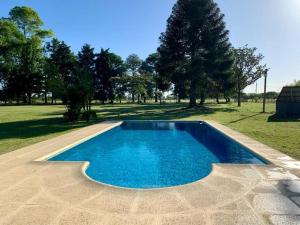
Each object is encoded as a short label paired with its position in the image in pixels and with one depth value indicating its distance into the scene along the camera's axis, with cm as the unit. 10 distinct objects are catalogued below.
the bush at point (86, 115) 1916
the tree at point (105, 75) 5759
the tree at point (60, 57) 5706
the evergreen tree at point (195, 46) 3091
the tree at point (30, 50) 5097
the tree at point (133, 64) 6769
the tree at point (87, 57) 5741
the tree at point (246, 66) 4175
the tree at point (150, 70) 6067
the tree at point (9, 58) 4788
